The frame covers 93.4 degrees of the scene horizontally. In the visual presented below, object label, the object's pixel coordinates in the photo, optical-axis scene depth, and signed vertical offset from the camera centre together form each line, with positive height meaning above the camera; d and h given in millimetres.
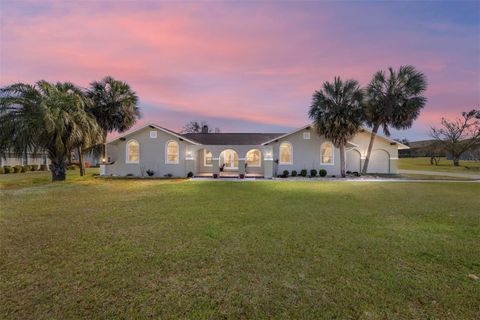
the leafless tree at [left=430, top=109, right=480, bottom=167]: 36312 +4739
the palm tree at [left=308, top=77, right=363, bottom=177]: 17781 +4240
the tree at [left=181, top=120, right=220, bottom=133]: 54156 +9383
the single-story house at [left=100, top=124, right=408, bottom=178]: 19109 +1057
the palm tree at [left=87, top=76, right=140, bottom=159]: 20594 +5826
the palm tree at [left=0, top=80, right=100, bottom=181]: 13469 +2769
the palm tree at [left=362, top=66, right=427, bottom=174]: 18500 +5485
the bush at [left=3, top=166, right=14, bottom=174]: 22391 -163
